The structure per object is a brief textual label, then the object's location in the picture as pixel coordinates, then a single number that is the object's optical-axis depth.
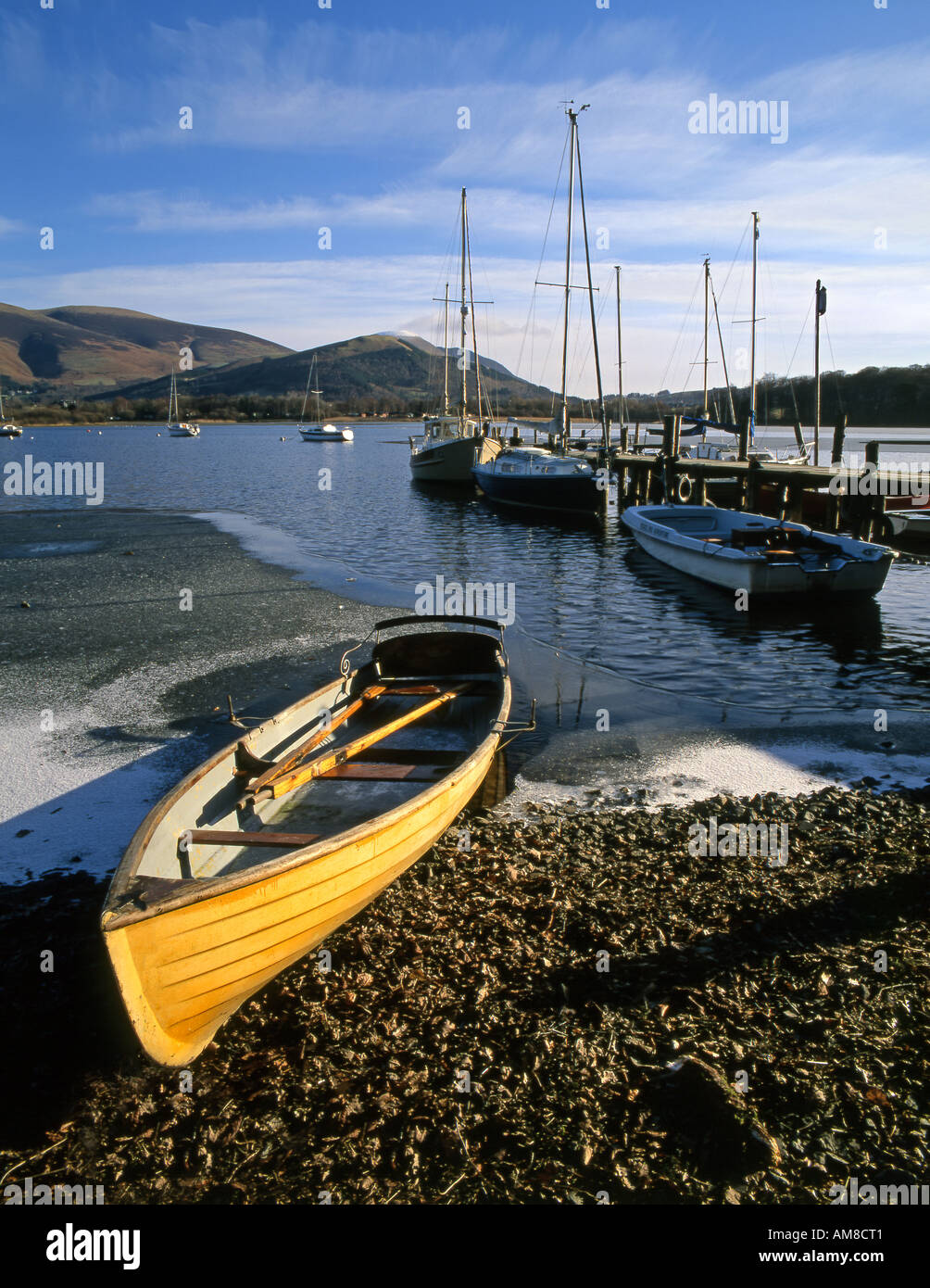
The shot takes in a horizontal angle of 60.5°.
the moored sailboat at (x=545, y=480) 35.84
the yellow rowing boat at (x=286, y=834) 4.34
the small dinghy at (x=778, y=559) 17.58
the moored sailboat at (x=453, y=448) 48.31
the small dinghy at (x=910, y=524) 26.58
